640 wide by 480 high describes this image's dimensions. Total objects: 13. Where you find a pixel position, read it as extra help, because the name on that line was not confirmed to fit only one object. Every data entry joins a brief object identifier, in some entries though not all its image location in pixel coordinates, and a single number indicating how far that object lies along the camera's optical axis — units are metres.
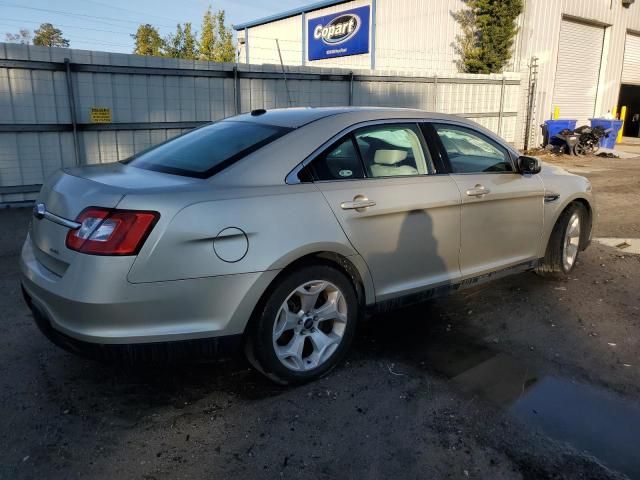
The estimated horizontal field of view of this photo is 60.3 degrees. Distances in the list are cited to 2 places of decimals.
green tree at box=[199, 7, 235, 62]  36.31
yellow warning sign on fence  8.61
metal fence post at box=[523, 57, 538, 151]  17.97
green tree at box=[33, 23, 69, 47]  72.88
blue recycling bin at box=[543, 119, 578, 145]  18.08
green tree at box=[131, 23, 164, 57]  41.44
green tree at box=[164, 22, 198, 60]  38.84
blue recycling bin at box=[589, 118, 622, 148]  18.98
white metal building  18.48
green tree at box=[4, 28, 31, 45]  63.19
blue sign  25.67
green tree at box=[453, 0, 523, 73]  18.05
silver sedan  2.63
